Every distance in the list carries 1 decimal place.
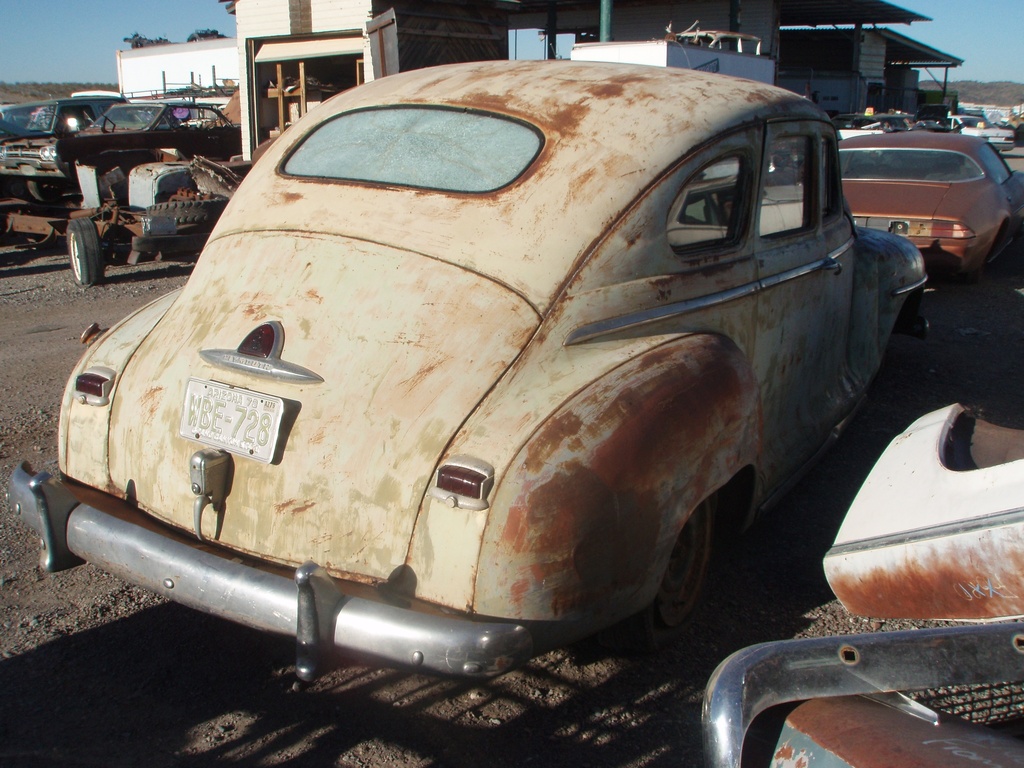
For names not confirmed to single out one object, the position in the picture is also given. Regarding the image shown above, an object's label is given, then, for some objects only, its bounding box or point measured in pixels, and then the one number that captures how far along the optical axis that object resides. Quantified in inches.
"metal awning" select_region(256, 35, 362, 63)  610.8
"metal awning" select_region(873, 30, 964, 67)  1496.6
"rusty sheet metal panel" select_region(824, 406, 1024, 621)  78.4
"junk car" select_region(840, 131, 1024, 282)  343.9
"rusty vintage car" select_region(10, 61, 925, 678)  91.7
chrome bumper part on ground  57.9
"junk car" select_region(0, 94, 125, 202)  496.7
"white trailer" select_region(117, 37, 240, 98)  1336.1
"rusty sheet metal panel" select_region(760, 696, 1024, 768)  54.2
